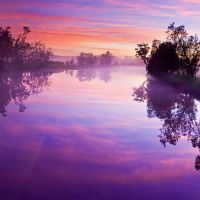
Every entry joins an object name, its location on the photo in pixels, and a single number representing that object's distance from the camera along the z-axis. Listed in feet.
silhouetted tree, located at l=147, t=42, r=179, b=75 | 254.47
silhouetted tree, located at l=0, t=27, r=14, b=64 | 370.73
